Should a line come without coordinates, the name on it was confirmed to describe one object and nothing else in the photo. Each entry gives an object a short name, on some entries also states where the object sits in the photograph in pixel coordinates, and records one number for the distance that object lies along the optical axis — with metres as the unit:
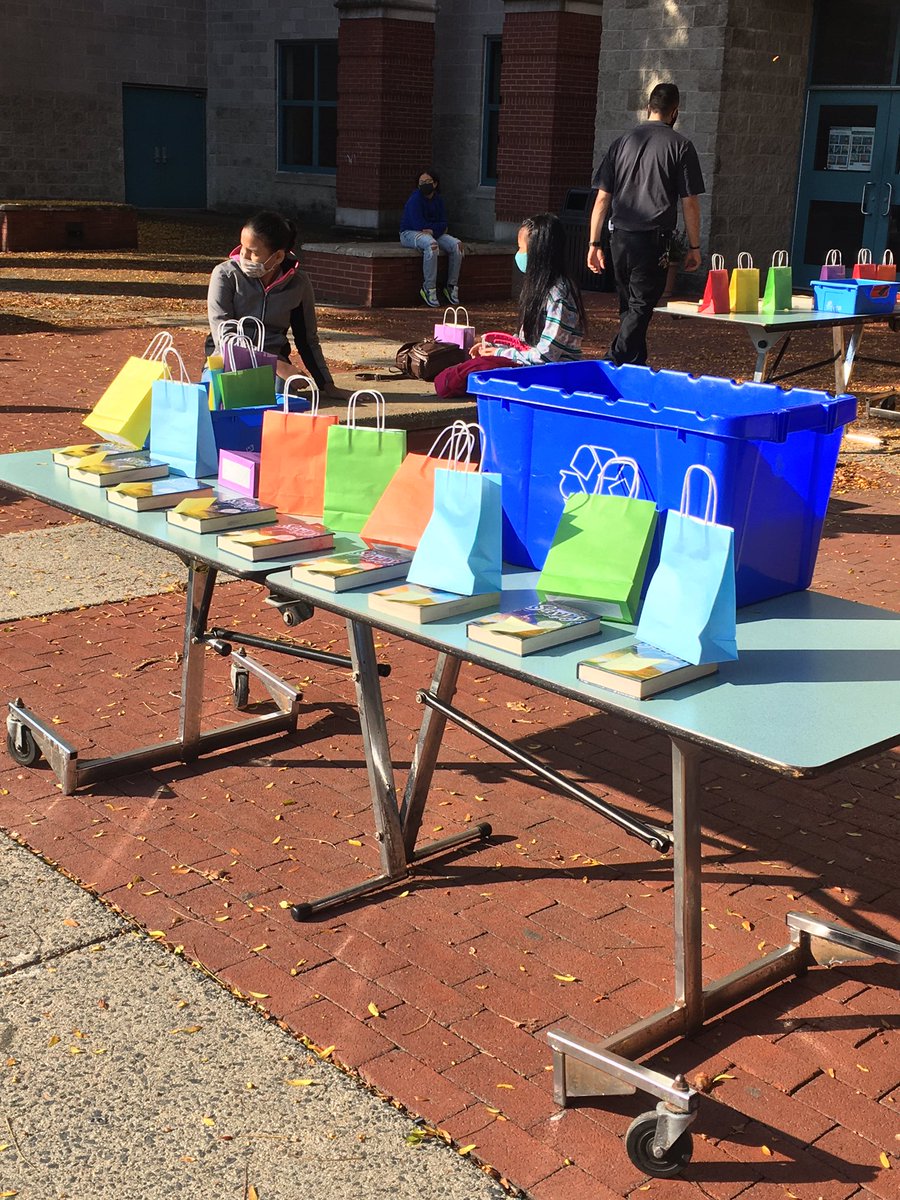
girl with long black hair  6.42
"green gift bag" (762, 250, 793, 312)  8.95
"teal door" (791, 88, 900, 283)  17.28
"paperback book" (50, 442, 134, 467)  4.17
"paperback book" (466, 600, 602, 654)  2.83
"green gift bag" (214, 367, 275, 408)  4.10
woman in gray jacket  6.34
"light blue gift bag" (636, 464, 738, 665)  2.70
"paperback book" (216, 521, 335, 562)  3.37
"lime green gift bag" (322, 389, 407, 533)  3.49
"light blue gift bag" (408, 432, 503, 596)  3.08
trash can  18.69
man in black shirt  9.09
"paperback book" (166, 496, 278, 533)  3.56
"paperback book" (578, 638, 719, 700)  2.63
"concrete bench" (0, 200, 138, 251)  19.66
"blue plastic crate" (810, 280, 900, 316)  9.05
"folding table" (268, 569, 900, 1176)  2.55
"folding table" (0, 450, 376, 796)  3.90
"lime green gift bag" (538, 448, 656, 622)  2.95
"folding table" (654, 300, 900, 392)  8.59
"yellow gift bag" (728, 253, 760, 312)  8.98
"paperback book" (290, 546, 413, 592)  3.18
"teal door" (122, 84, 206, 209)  27.91
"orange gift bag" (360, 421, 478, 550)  3.32
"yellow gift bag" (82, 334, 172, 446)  4.26
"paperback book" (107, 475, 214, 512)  3.78
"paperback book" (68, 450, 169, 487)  3.99
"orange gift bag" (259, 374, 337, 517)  3.64
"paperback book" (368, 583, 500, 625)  2.98
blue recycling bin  3.01
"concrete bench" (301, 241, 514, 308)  15.23
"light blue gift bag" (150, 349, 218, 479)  4.02
